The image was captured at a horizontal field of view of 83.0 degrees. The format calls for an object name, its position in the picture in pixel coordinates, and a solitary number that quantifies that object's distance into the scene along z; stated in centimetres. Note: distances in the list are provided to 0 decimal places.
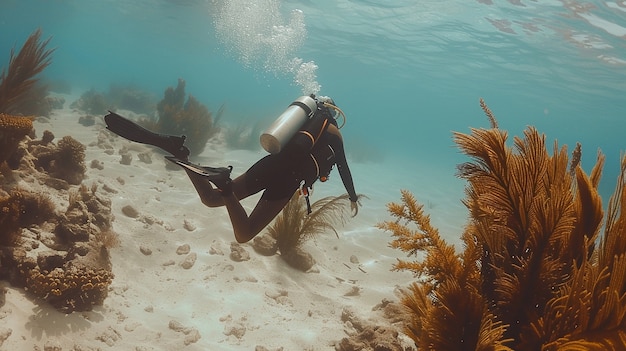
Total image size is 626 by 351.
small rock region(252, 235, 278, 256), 643
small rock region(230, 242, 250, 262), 595
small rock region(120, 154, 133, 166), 970
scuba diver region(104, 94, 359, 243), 407
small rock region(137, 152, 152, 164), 1070
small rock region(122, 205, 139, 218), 650
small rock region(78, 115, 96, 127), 1420
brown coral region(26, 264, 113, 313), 356
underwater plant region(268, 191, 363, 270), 647
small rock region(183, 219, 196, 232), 674
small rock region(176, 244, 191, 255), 581
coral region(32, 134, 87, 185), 627
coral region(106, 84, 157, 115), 2308
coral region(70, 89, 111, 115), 1960
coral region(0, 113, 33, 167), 502
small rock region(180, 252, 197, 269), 547
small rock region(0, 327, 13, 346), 299
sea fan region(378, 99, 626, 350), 189
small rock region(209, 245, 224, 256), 601
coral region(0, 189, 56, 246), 382
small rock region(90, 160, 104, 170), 861
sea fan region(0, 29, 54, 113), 661
